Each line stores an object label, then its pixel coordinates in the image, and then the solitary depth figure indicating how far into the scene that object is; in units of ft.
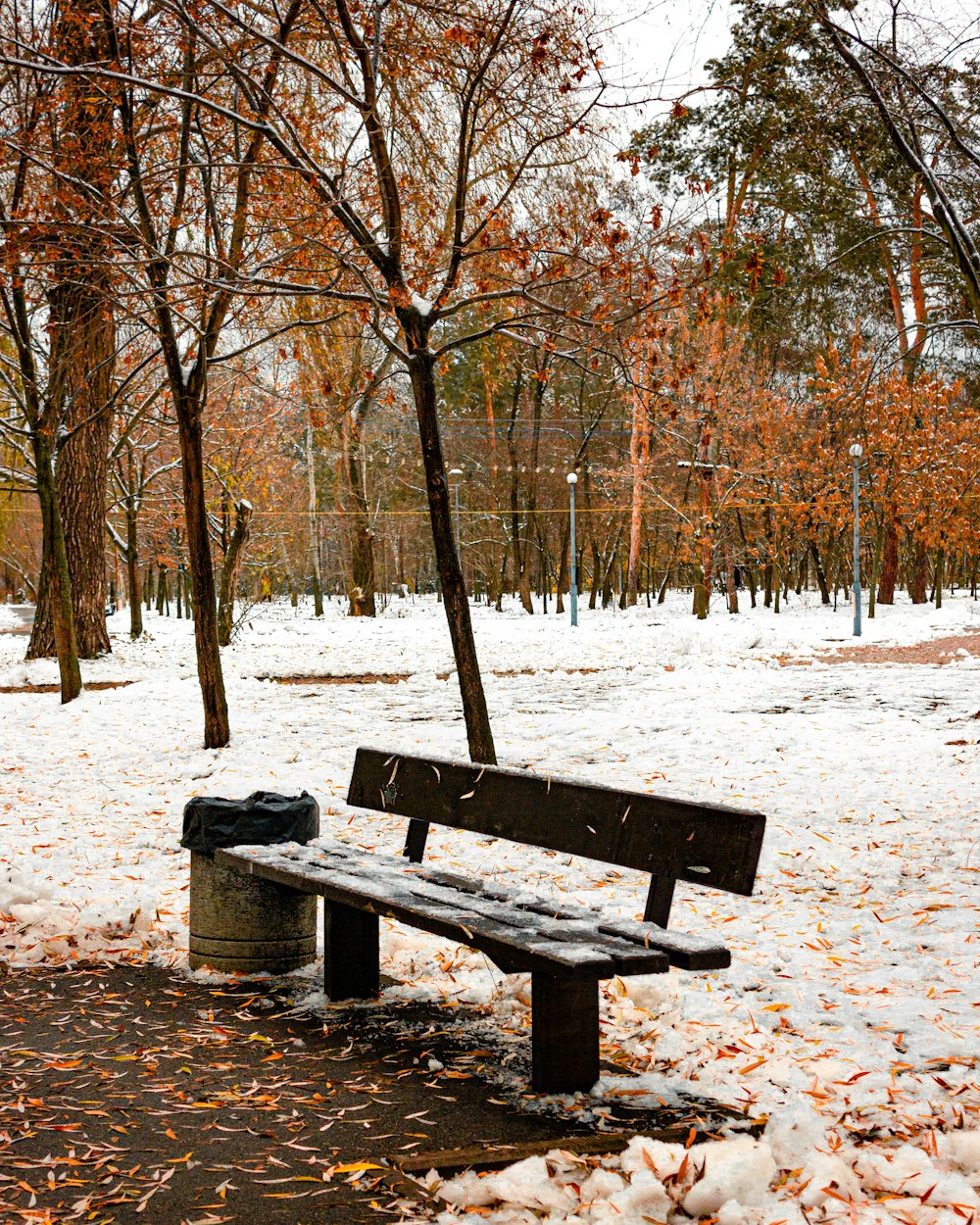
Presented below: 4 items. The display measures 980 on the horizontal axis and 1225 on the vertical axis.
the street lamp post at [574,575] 94.94
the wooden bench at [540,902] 11.36
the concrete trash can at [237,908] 15.70
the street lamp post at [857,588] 79.77
